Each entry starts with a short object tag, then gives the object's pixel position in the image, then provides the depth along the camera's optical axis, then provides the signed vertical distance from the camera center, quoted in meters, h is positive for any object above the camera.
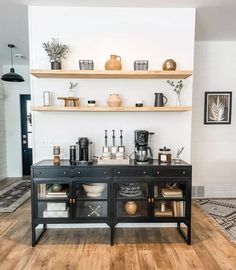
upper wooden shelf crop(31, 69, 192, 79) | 2.73 +0.64
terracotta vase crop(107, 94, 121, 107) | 2.85 +0.31
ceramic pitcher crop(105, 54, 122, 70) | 2.84 +0.78
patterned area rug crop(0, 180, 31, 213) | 3.79 -1.34
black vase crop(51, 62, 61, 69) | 2.81 +0.75
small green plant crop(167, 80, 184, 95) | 3.03 +0.54
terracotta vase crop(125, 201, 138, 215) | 2.69 -0.97
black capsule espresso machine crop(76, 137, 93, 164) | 2.82 -0.30
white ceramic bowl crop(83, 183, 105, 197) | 2.69 -0.75
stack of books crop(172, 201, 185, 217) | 2.69 -0.98
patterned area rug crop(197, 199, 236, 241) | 3.05 -1.35
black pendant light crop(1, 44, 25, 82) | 4.21 +0.90
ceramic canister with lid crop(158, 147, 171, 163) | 2.81 -0.37
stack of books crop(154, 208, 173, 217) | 2.67 -1.03
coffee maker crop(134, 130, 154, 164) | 2.82 -0.26
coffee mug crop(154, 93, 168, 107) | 2.90 +0.33
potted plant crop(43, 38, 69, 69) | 2.82 +0.91
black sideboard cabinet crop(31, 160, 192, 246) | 2.62 -0.76
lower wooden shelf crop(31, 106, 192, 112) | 2.79 +0.21
